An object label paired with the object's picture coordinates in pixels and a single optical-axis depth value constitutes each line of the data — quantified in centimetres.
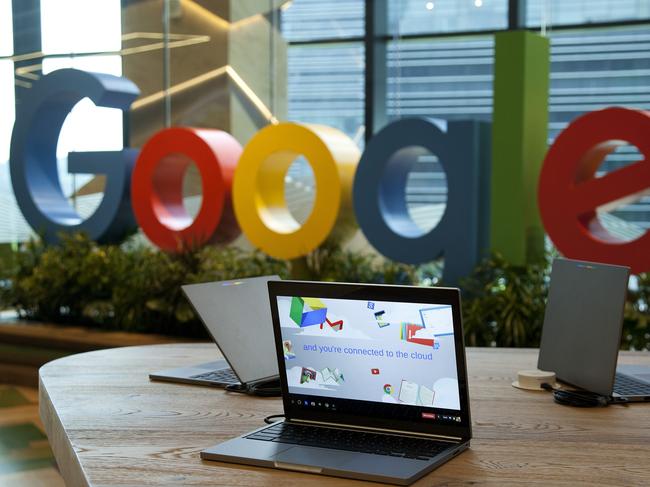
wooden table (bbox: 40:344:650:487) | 183
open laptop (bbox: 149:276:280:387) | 264
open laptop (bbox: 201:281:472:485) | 194
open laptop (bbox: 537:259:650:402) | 241
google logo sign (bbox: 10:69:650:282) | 557
